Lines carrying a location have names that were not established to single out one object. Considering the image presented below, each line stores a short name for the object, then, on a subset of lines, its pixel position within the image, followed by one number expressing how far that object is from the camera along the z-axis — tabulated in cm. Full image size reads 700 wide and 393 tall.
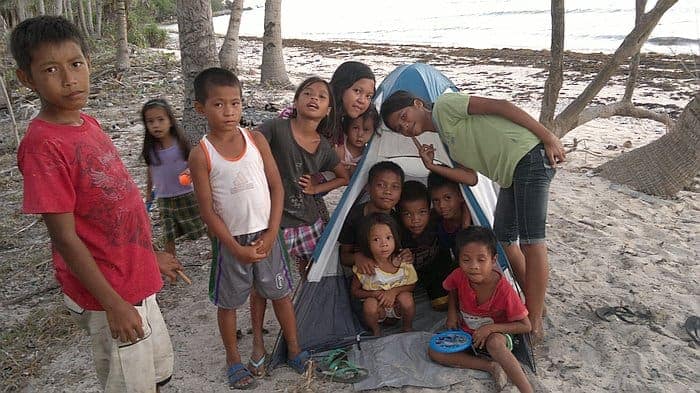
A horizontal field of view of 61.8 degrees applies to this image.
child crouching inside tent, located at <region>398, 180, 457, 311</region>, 372
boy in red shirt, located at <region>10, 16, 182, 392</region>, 180
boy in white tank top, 262
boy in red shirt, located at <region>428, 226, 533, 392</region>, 291
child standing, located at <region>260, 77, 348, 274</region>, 317
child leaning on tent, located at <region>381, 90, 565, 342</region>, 300
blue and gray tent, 336
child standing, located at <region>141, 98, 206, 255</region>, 398
